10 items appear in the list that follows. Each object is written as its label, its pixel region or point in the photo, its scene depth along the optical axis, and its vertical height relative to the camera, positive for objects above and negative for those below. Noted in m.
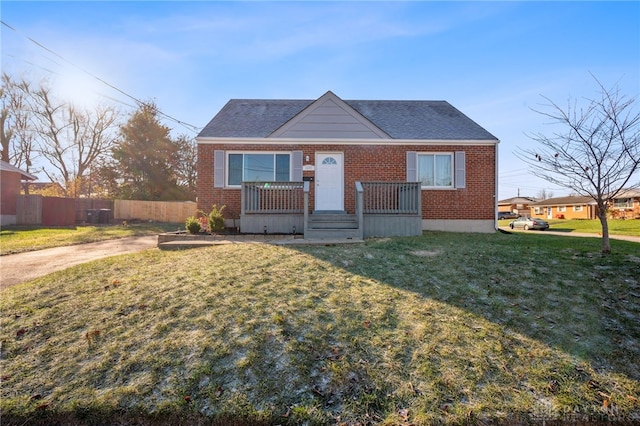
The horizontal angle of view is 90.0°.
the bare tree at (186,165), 26.39 +3.91
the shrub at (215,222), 9.22 -0.30
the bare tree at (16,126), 24.48 +6.78
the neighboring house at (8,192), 17.48 +1.05
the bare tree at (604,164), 6.10 +0.86
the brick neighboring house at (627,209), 31.82 +0.35
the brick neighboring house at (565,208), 39.09 +0.53
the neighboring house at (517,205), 56.43 +1.33
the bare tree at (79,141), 27.64 +6.22
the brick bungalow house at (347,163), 11.12 +1.73
